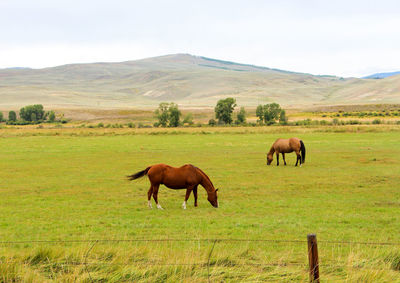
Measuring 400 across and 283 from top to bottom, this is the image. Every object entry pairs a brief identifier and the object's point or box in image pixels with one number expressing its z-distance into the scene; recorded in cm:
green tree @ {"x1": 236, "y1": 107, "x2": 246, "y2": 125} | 9871
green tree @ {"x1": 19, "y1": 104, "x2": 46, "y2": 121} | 13500
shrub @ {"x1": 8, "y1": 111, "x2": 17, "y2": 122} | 13650
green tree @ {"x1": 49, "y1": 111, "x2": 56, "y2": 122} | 13514
